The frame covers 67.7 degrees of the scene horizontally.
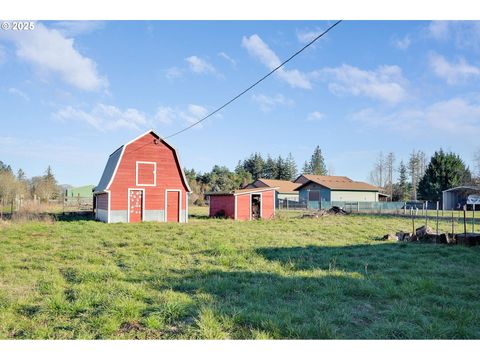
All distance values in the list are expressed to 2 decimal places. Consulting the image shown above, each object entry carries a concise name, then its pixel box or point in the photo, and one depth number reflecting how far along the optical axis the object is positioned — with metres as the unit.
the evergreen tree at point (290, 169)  79.38
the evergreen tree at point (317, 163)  88.66
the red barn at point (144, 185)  20.75
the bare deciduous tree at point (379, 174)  74.00
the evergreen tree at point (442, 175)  49.22
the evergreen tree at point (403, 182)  67.46
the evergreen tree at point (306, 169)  90.47
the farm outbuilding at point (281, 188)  55.94
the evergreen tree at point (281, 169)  78.88
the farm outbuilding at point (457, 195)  38.66
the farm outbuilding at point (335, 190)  47.83
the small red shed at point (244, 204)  24.06
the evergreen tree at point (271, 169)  79.06
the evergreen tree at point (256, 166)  80.25
